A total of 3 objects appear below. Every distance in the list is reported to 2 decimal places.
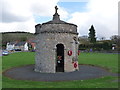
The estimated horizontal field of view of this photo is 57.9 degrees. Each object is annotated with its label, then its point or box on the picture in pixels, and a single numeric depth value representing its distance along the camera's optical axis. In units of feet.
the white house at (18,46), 224.31
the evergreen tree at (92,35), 176.24
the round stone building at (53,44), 41.59
